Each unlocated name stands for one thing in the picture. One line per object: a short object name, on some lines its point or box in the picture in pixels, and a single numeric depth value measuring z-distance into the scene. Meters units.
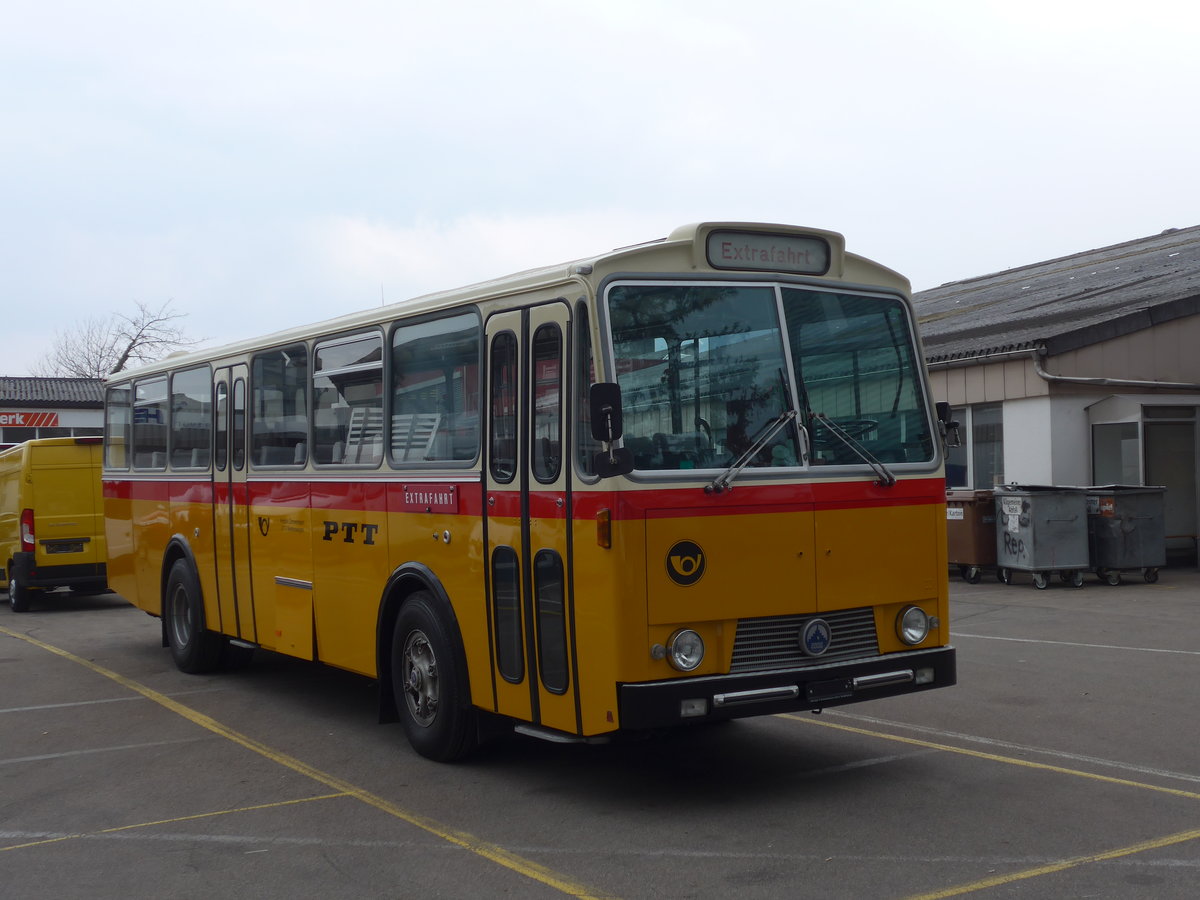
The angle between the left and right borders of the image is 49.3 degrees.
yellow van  18.31
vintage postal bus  6.56
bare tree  67.31
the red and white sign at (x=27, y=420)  50.21
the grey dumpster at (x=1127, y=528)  18.27
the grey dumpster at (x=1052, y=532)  18.19
